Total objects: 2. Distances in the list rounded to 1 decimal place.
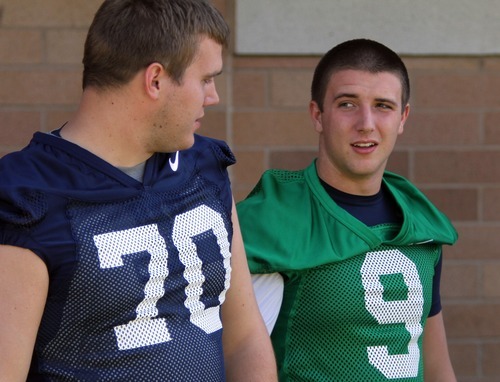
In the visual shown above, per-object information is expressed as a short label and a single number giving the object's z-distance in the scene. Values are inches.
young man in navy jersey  171.9
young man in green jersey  233.9
